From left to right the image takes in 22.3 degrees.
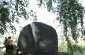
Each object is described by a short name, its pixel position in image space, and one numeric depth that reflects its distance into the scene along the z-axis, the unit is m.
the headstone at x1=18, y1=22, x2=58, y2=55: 5.68
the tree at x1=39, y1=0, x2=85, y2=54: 9.15
